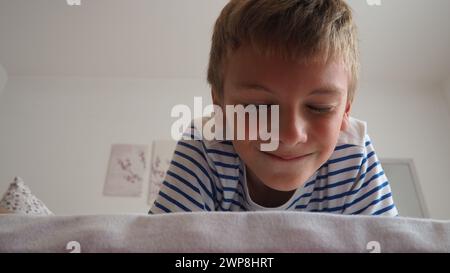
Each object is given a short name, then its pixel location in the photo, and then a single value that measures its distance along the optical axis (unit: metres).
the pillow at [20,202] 0.81
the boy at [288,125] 0.40
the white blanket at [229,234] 0.23
